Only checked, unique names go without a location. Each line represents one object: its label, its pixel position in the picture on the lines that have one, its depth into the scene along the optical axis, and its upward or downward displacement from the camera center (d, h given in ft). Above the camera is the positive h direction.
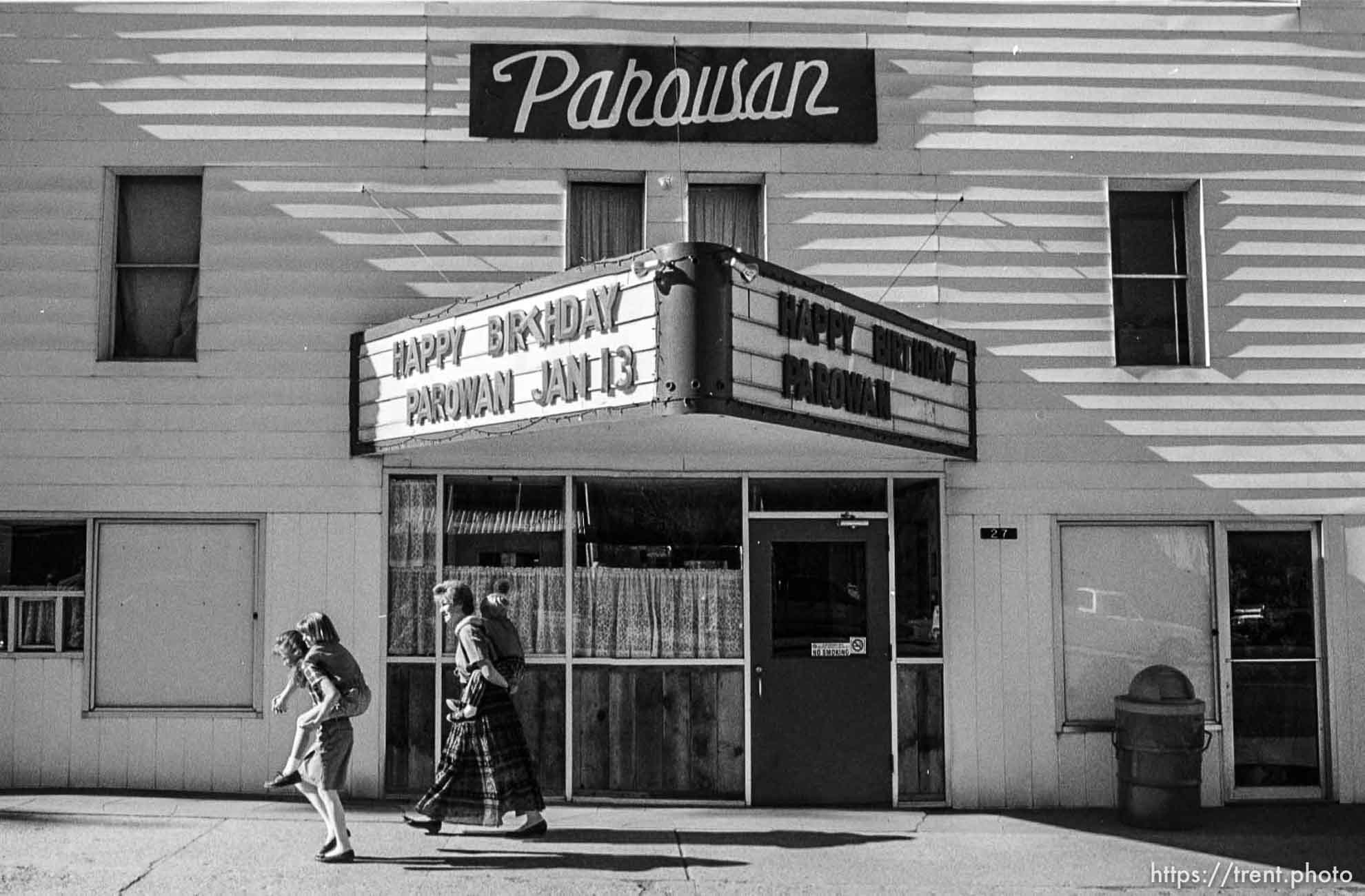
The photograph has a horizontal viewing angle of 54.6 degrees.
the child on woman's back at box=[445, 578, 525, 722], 28.96 -2.13
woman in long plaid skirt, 28.81 -4.40
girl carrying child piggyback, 26.63 -3.12
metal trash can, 31.30 -4.69
